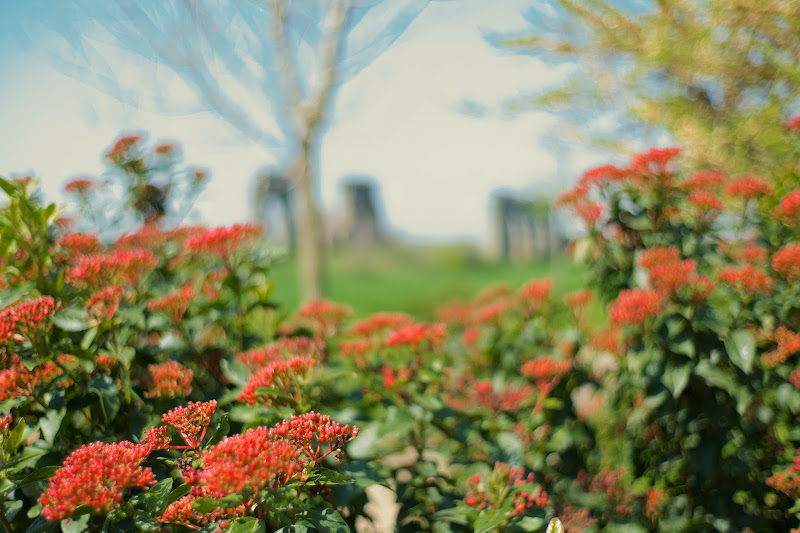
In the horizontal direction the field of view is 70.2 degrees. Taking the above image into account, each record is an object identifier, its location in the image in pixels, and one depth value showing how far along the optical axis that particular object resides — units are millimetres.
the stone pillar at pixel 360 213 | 20766
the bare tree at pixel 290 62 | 4863
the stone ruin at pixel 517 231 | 21328
